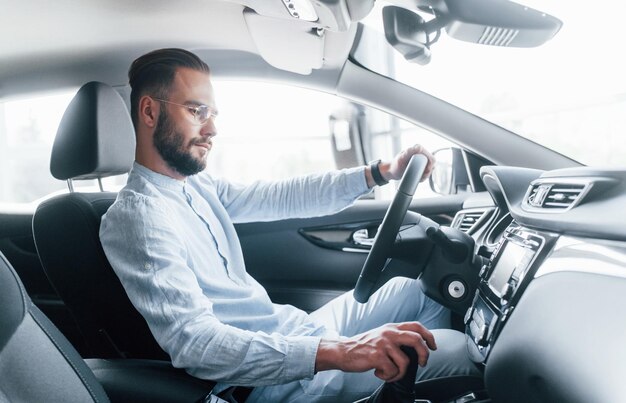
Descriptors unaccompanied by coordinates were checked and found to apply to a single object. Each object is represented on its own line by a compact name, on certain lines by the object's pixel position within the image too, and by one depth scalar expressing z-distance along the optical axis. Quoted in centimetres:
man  114
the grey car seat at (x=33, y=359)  83
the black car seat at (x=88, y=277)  137
